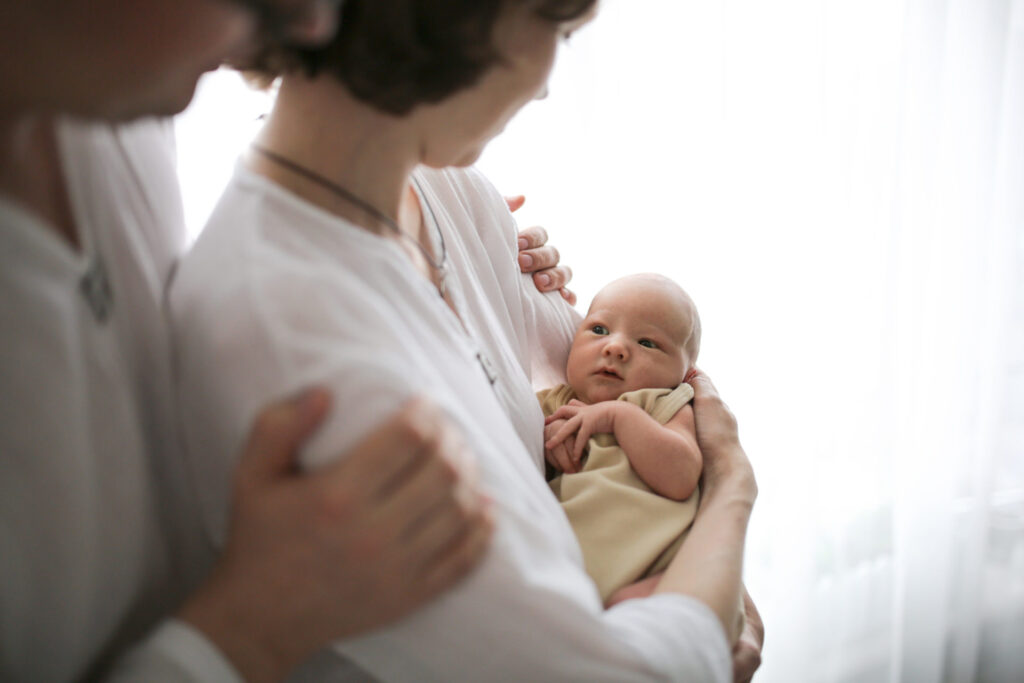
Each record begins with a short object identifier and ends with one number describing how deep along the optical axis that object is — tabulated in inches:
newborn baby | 44.3
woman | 26.5
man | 22.8
